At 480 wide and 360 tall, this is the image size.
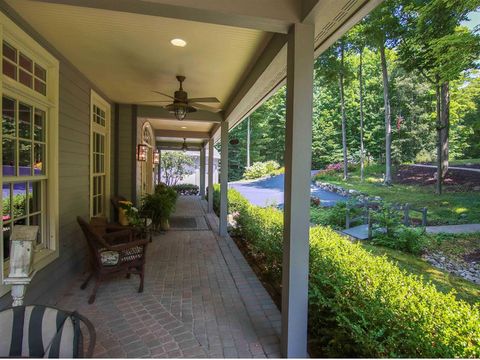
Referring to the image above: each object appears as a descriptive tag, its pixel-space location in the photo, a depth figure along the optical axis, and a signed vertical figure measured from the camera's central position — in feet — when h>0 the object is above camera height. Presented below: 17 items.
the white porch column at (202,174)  44.88 +0.09
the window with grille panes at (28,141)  7.59 +1.01
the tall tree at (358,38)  36.02 +19.69
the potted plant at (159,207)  20.59 -2.52
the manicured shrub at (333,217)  24.91 -3.91
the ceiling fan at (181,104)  12.39 +3.17
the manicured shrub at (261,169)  74.28 +1.68
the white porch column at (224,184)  20.99 -0.72
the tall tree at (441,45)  20.17 +12.20
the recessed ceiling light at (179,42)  9.16 +4.48
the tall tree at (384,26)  32.55 +18.49
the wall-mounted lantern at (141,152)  19.85 +1.61
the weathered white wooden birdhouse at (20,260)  5.66 -1.83
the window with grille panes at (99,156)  14.52 +0.99
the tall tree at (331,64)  35.19 +14.67
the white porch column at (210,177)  31.58 -0.28
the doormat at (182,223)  23.45 -4.49
